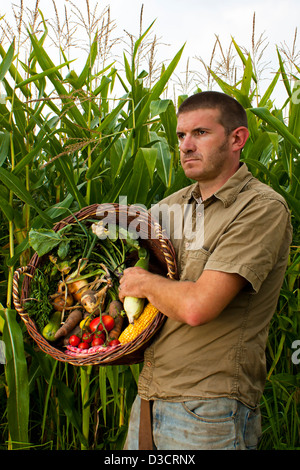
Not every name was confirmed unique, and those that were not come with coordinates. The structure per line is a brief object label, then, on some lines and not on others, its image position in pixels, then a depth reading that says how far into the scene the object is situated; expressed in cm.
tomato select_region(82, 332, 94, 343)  170
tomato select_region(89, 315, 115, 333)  171
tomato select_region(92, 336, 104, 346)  168
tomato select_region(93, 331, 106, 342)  169
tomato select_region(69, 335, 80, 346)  171
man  145
